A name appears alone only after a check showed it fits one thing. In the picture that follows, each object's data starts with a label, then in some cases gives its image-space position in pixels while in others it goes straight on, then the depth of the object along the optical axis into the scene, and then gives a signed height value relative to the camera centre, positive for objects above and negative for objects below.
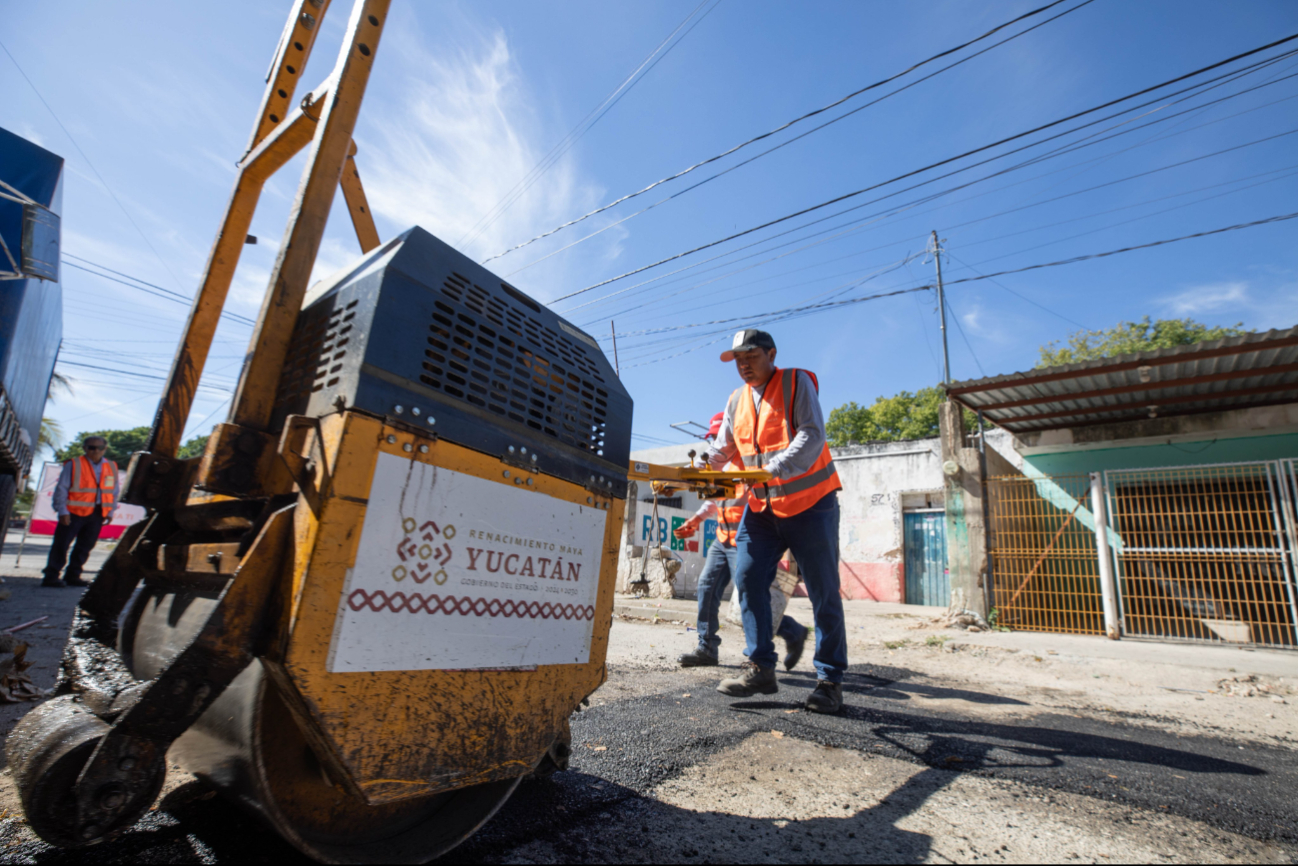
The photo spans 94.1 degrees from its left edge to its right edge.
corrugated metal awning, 6.84 +3.03
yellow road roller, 0.99 -0.02
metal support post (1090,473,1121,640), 7.35 +0.76
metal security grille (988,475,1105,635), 7.96 +0.76
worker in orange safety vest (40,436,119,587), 6.09 +0.26
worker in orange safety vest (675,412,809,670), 3.69 +0.04
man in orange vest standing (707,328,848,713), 2.83 +0.40
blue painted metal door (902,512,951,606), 14.02 +1.16
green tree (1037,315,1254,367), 29.31 +13.91
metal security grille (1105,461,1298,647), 7.10 +0.95
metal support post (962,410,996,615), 7.94 +0.72
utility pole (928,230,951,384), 16.92 +8.59
